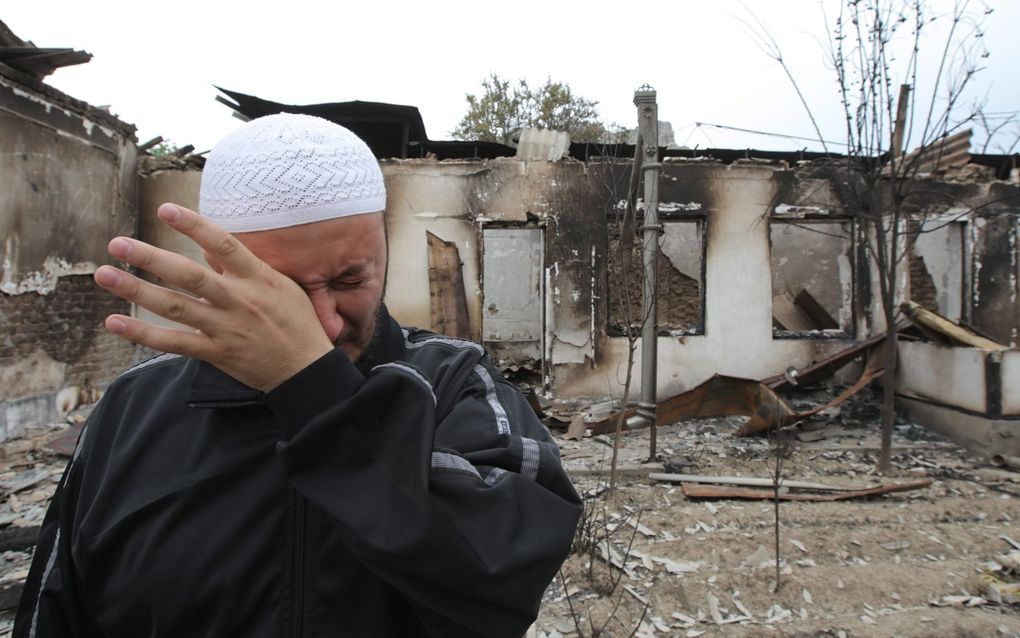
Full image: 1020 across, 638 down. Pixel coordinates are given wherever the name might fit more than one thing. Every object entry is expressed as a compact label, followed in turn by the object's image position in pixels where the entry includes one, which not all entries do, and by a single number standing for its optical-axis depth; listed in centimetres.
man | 70
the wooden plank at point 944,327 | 689
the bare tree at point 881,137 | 533
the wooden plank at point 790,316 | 1069
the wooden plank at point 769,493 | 510
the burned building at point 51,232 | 633
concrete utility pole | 586
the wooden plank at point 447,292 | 866
